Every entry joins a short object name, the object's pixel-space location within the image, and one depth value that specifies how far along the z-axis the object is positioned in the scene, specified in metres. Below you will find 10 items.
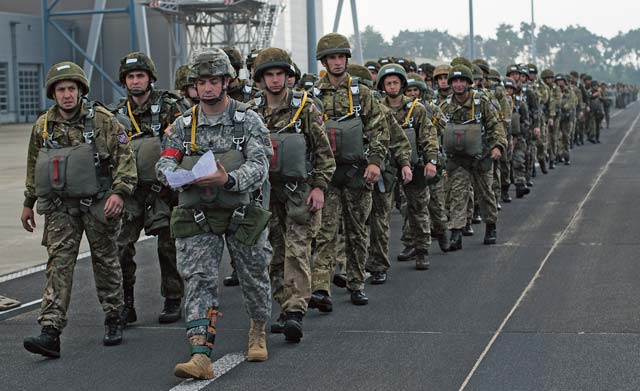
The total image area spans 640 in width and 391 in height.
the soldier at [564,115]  49.69
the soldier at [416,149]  21.22
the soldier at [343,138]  17.73
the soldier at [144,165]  16.91
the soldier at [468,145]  24.67
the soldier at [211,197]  13.62
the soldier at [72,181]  15.23
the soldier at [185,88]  18.53
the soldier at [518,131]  35.56
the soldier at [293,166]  15.86
